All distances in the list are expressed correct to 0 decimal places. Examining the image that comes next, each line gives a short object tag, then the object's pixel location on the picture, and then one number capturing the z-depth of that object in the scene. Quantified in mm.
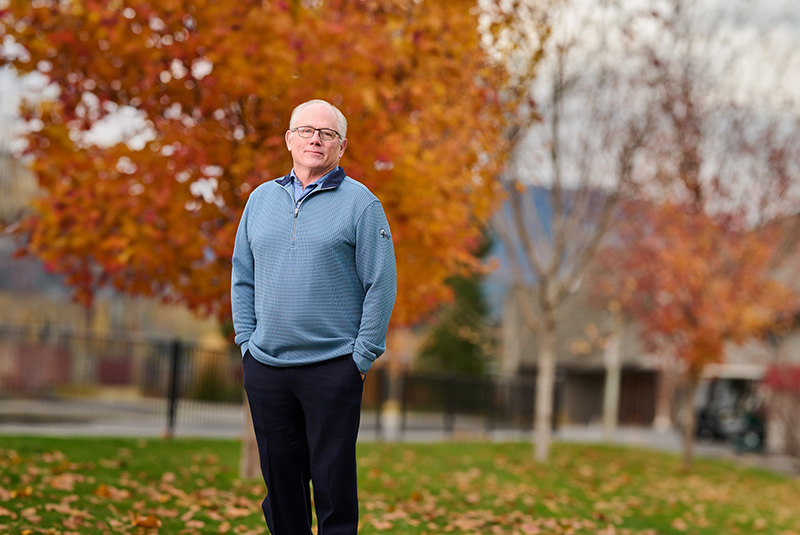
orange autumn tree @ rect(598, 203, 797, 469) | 15828
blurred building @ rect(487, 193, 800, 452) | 39250
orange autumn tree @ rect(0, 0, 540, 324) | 7297
